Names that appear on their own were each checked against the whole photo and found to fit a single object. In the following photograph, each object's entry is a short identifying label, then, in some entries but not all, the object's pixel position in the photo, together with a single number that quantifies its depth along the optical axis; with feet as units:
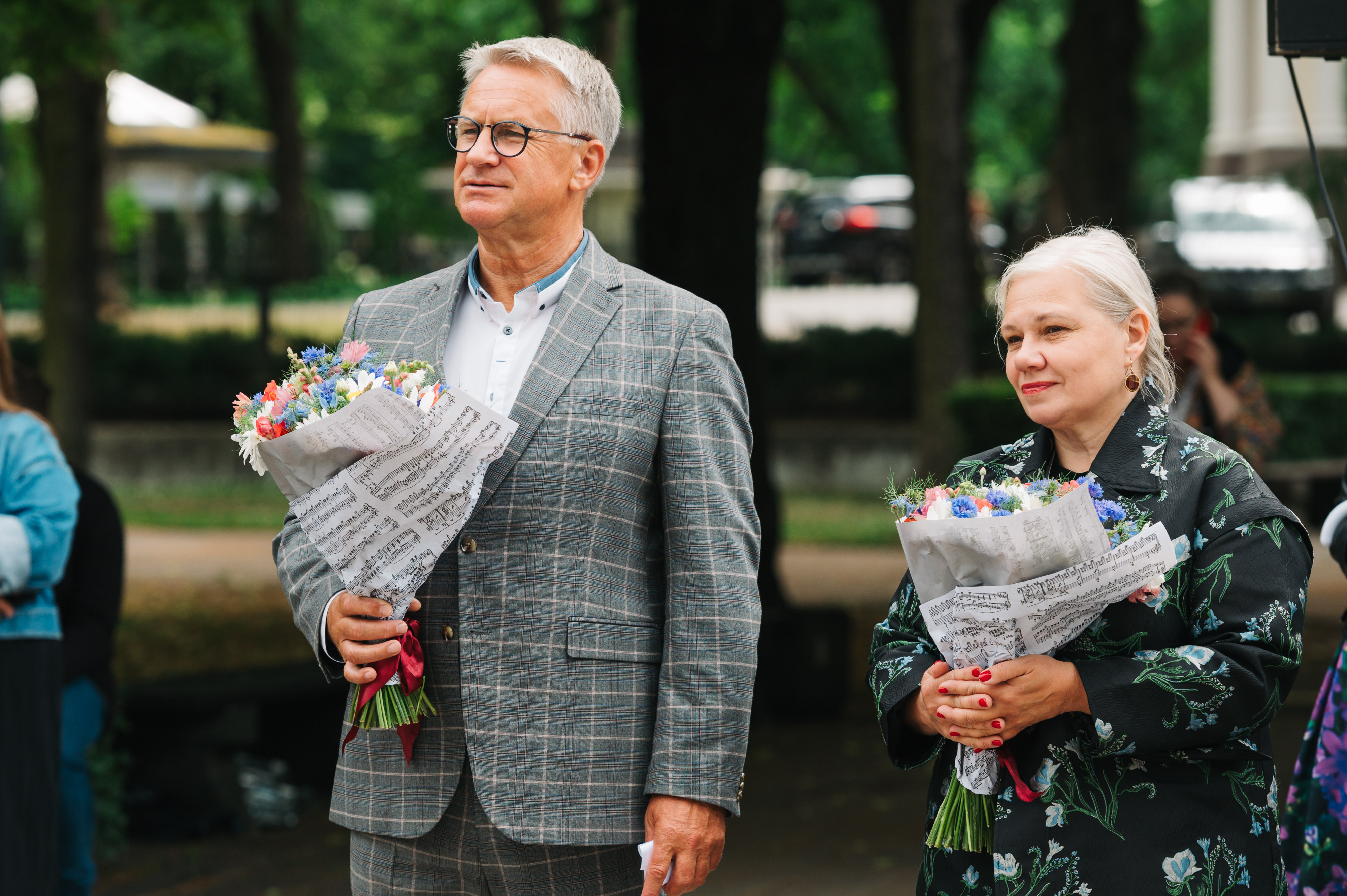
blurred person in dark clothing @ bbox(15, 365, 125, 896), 30.68
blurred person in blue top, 26.84
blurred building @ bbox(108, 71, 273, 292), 153.58
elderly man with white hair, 18.12
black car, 176.96
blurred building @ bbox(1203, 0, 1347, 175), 194.29
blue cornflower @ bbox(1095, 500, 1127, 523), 16.44
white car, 138.00
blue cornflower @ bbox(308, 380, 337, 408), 16.85
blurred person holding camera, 39.70
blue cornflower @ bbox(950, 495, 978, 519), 15.99
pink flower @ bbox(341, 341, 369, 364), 17.38
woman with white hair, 16.58
